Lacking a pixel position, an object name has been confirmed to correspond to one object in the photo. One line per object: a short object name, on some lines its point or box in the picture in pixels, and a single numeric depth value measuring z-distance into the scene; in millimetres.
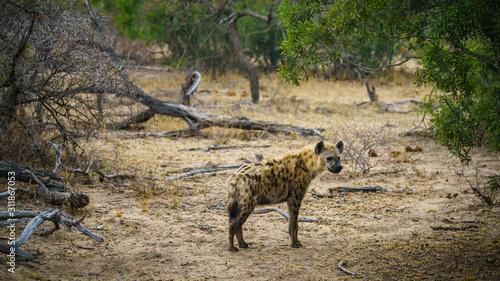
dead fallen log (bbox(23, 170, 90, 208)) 12148
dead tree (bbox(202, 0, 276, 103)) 30537
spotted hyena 10695
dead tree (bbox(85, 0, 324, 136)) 21969
